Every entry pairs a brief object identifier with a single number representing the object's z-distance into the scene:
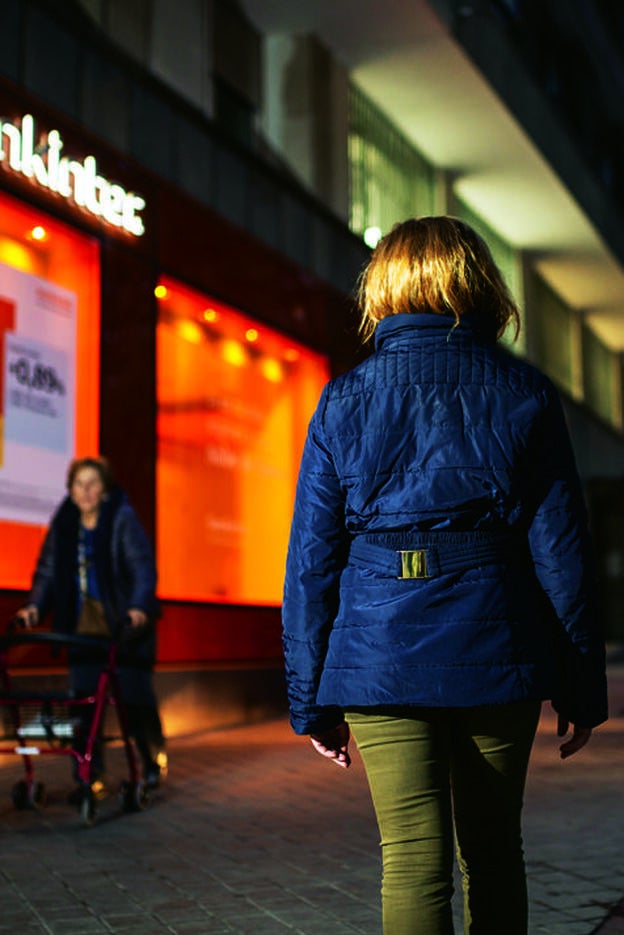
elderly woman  6.99
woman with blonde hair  2.60
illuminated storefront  9.81
